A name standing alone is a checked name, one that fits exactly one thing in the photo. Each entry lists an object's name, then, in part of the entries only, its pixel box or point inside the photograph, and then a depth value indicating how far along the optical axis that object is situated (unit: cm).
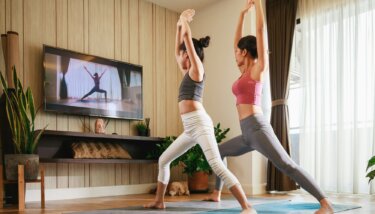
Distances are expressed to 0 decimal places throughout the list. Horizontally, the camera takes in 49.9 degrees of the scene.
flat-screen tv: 412
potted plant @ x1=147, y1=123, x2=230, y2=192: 465
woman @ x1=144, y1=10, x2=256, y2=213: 246
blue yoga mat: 277
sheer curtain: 404
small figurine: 441
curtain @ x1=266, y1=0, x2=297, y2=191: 461
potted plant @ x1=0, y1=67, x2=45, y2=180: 328
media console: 390
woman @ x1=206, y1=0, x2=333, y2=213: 238
